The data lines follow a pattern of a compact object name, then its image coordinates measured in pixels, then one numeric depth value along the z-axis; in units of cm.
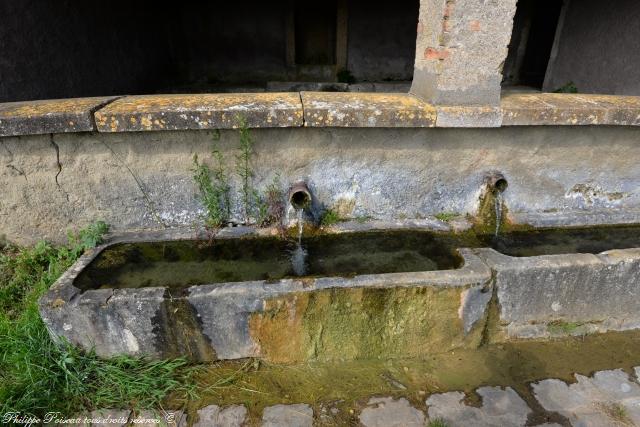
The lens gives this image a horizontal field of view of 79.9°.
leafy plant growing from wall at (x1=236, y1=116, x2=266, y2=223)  264
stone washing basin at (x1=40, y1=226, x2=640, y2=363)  213
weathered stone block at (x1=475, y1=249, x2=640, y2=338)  235
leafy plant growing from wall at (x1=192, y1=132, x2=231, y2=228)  270
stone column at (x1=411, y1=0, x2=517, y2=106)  242
